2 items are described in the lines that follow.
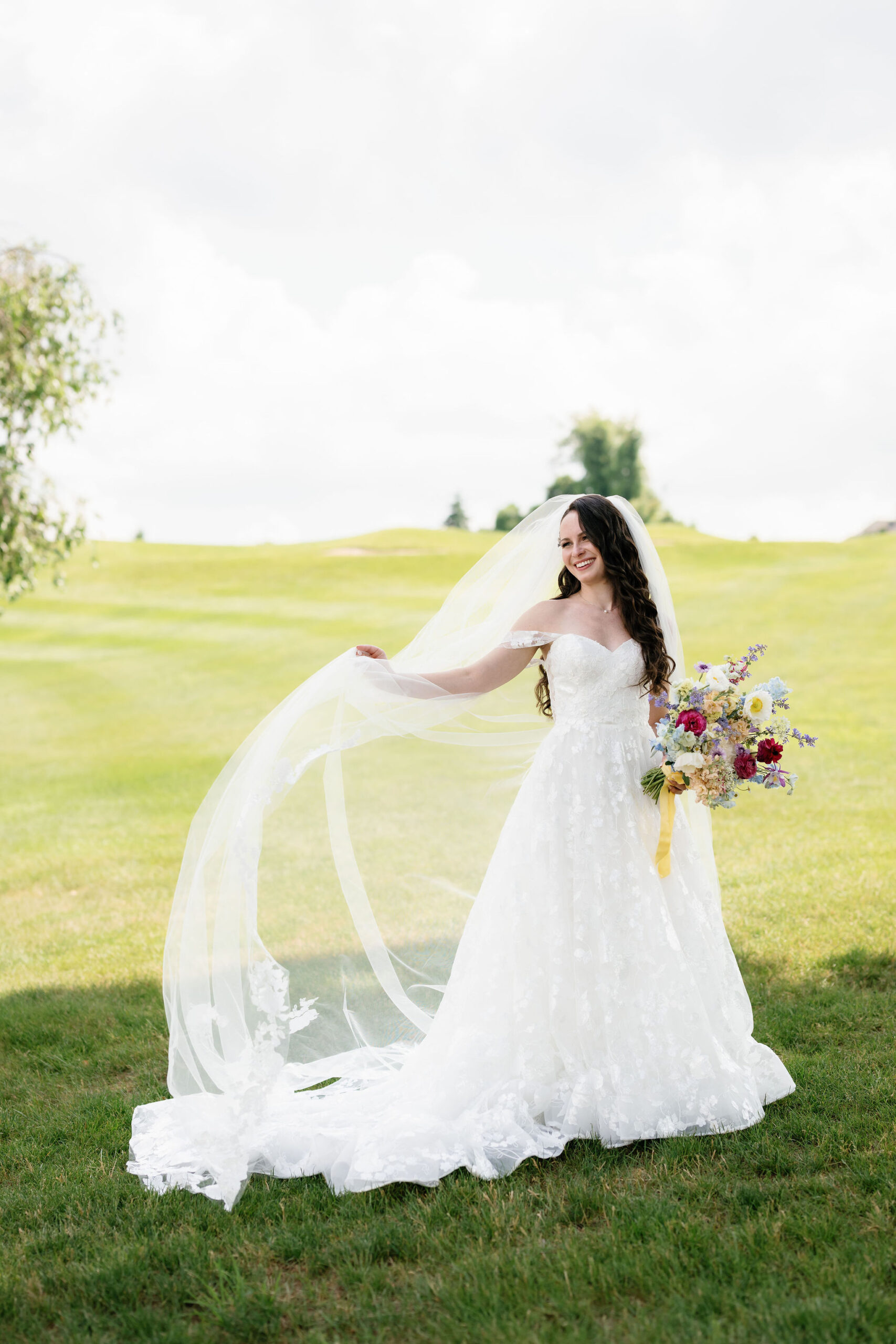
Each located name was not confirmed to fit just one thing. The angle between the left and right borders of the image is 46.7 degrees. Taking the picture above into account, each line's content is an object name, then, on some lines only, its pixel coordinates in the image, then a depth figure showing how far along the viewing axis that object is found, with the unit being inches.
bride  166.1
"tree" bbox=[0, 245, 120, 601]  450.0
